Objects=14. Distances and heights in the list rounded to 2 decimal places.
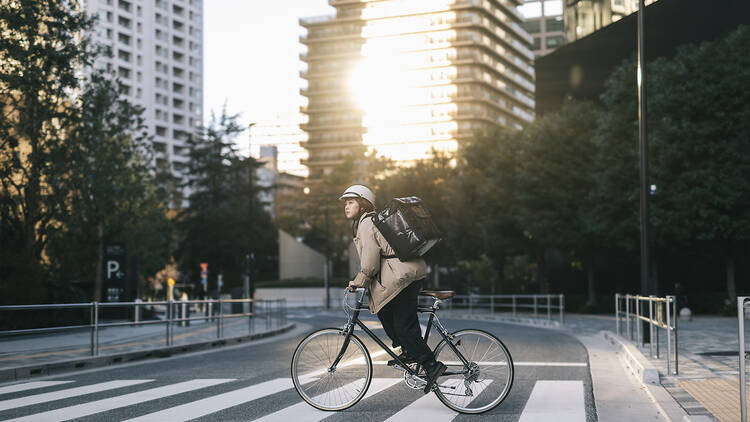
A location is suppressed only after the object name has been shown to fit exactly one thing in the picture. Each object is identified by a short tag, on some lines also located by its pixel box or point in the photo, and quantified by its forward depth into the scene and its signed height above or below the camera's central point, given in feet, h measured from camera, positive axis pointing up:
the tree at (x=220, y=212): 213.66 +12.37
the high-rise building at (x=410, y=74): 412.36 +96.17
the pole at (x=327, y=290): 159.78 -6.51
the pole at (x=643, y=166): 50.37 +5.61
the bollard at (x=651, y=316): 37.06 -2.70
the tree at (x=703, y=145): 92.79 +12.81
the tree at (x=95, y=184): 84.84 +8.20
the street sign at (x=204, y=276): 133.90 -2.99
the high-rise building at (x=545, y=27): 440.04 +127.68
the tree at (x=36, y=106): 75.82 +14.96
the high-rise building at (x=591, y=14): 118.11 +37.32
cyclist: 21.99 -0.89
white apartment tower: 385.09 +99.77
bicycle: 22.59 -3.08
